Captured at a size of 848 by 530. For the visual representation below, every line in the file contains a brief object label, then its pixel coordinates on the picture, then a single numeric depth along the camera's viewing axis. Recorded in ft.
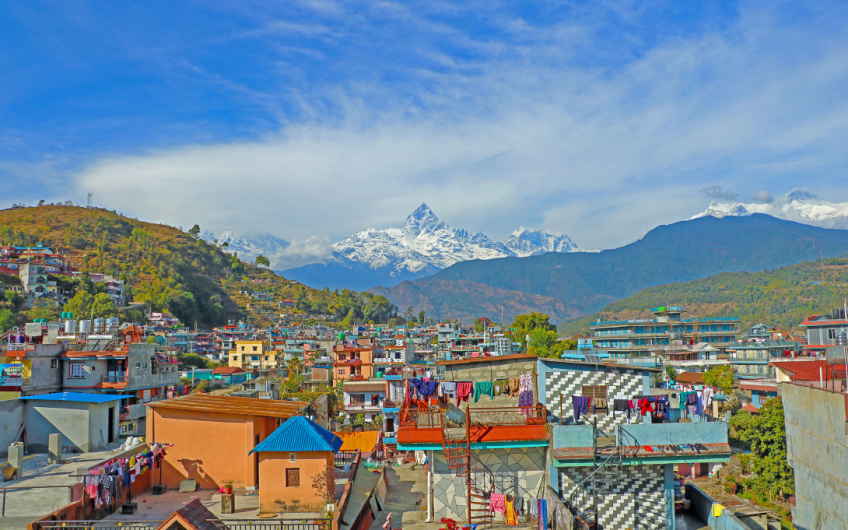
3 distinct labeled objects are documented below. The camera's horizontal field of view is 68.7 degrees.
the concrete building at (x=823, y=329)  198.70
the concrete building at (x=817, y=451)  46.88
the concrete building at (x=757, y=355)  194.71
